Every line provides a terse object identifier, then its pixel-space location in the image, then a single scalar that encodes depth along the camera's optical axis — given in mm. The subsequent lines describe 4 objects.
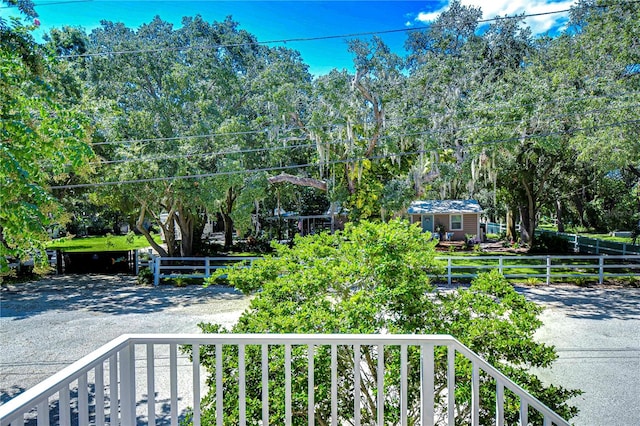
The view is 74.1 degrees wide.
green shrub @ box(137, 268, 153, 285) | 10914
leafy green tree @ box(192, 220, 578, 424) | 2447
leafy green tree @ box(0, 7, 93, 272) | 3398
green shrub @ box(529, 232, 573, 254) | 14883
